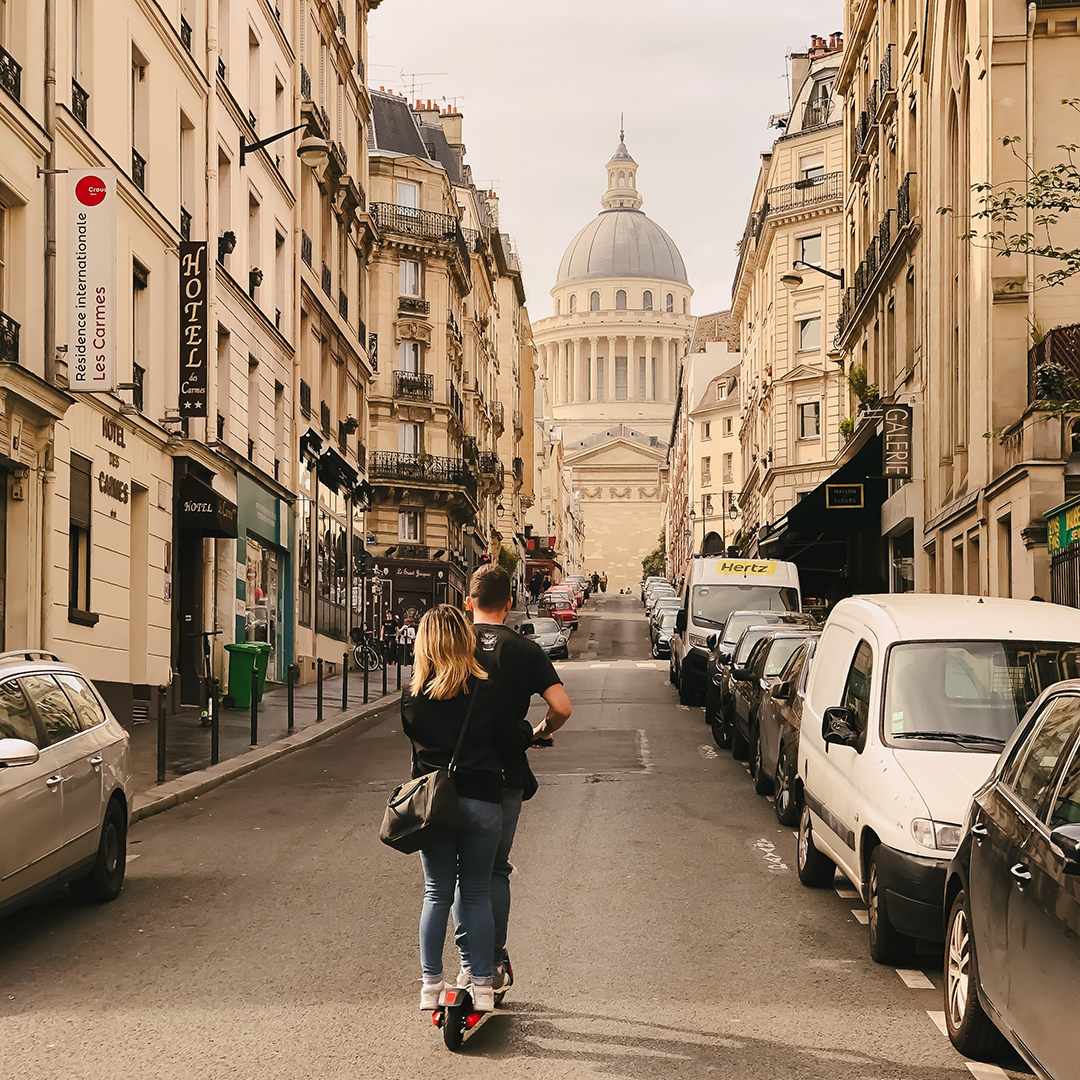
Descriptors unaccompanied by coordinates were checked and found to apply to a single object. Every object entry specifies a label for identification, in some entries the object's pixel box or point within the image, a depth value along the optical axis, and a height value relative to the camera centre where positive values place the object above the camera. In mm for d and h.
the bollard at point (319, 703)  21938 -1779
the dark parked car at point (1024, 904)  4590 -1105
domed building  192375 +11210
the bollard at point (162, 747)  14088 -1611
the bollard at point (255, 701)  18234 -1560
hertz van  27266 -241
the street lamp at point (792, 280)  40094 +8076
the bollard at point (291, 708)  20391 -1750
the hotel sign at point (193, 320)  23016 +3991
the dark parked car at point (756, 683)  14500 -1034
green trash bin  23578 -1359
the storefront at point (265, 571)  26969 +166
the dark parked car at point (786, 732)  11562 -1247
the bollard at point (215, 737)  15859 -1645
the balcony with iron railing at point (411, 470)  54844 +4030
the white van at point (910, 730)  7070 -819
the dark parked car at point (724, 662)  18578 -1078
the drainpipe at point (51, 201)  17328 +4397
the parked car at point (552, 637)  46469 -1779
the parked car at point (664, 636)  46953 -1753
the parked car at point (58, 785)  7551 -1125
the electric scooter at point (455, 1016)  5852 -1694
